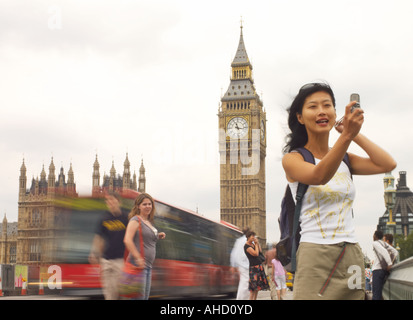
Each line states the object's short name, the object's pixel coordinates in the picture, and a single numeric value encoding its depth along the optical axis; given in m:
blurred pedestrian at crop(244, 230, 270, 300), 9.27
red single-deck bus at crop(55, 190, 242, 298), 12.35
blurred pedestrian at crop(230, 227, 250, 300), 9.36
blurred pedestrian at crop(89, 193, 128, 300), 5.91
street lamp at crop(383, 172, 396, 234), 19.66
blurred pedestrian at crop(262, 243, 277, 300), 11.00
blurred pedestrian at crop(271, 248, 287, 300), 12.02
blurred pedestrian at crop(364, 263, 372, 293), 13.60
